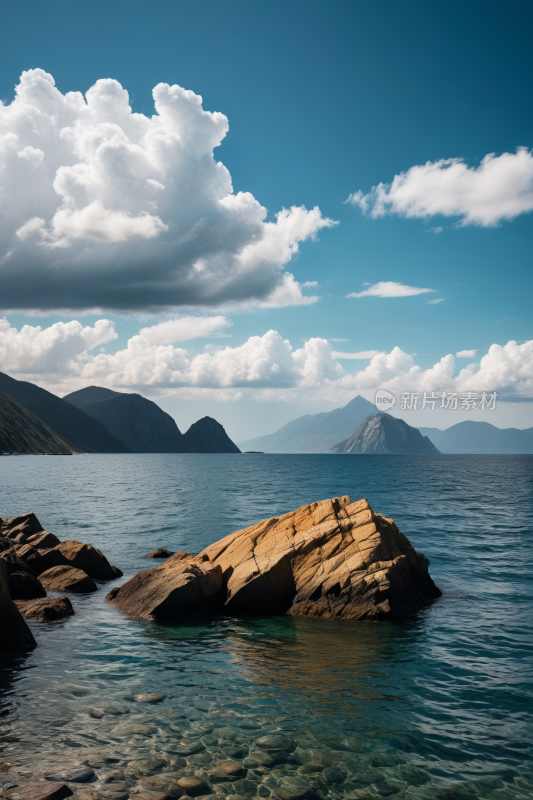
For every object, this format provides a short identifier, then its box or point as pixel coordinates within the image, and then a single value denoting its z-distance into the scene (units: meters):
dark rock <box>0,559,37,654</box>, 15.18
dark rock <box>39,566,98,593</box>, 24.78
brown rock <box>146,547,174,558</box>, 32.56
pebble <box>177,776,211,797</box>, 8.70
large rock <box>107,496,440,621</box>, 20.23
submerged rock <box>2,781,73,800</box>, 8.07
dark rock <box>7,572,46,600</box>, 21.45
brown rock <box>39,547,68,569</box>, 26.81
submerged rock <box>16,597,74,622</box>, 19.69
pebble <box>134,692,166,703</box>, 12.52
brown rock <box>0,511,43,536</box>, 32.12
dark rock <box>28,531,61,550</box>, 28.38
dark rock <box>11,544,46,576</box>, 26.23
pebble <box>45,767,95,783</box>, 8.78
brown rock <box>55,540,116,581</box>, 27.17
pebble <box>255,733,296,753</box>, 10.22
